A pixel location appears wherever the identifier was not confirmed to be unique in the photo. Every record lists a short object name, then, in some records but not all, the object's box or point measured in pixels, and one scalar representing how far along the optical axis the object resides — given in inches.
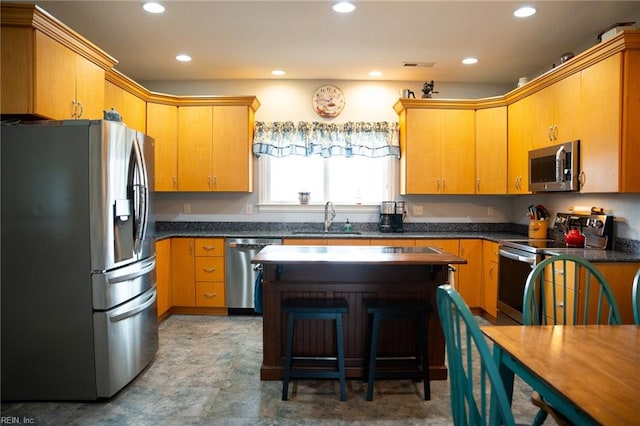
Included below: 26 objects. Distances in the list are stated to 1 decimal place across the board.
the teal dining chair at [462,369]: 41.6
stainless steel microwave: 125.3
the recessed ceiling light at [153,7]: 114.3
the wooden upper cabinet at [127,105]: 143.1
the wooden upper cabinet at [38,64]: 96.8
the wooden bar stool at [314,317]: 97.0
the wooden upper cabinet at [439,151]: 177.0
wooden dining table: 40.4
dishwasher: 166.9
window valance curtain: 185.0
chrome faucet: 187.3
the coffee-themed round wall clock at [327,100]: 187.9
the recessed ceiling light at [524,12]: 115.9
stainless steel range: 127.0
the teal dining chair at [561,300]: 70.6
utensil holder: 157.2
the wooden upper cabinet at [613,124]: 107.1
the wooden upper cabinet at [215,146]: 176.4
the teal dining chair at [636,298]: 69.9
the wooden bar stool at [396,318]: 96.7
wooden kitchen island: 106.7
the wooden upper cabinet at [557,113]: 126.3
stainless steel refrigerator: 93.6
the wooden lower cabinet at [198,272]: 168.7
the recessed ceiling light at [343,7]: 113.6
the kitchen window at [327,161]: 185.5
